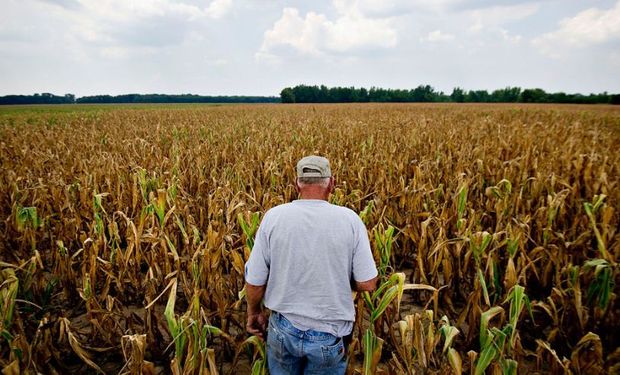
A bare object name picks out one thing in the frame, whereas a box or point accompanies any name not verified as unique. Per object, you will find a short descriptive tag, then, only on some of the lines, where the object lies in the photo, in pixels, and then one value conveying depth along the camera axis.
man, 1.64
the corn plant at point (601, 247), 2.56
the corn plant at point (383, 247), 2.57
